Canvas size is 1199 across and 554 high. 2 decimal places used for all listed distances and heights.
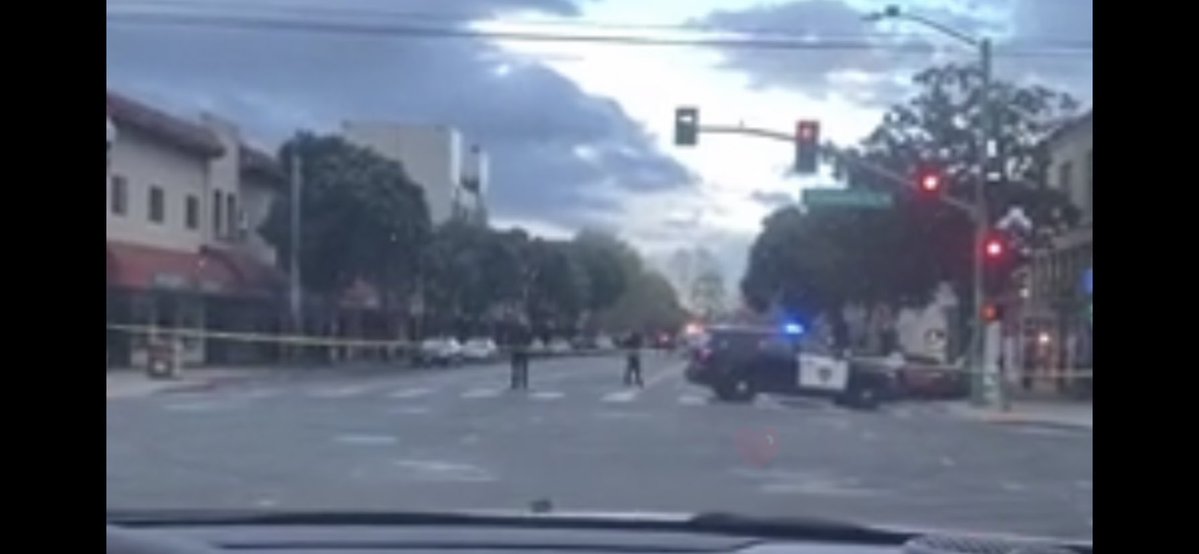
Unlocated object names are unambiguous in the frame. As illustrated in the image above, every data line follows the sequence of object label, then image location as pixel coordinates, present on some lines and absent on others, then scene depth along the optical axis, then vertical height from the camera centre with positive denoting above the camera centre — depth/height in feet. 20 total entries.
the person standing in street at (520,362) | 139.44 -4.37
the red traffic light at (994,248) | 123.65 +3.15
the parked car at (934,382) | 156.97 -6.28
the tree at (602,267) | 278.26 +4.64
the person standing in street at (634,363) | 153.69 -4.93
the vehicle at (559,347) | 185.81 -4.58
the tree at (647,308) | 310.33 -1.60
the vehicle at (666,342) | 247.50 -5.35
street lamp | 128.47 +5.62
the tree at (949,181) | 165.68 +9.24
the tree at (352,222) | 164.76 +6.14
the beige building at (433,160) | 181.06 +12.63
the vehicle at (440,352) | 171.53 -4.62
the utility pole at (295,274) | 163.63 +1.88
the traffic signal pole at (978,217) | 120.78 +5.41
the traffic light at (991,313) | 129.43 -0.80
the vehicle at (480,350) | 177.58 -4.52
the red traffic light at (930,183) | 123.24 +7.07
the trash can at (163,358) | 130.82 -4.09
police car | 132.46 -4.57
